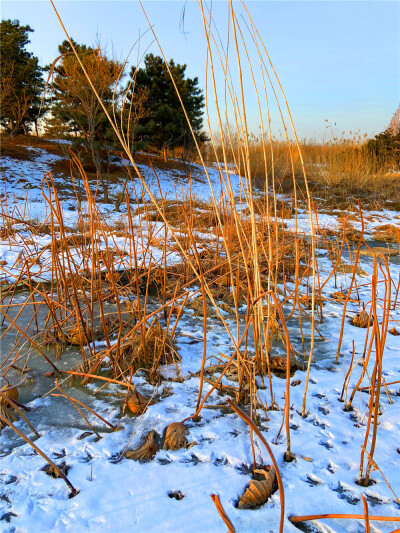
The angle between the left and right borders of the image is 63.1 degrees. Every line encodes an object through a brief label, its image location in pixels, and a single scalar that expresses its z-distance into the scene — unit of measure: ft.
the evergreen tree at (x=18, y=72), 31.89
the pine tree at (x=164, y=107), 33.96
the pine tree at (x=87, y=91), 18.62
